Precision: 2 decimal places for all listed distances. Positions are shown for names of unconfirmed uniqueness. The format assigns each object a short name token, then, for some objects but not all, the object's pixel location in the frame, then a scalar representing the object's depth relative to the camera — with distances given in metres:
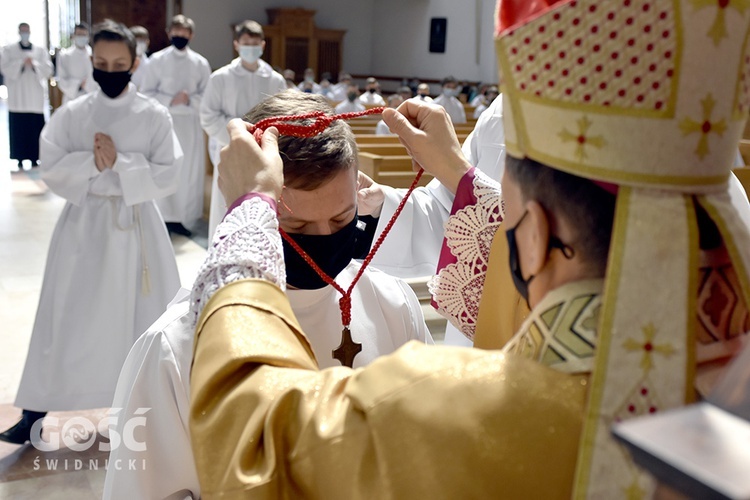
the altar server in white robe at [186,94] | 8.56
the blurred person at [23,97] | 11.70
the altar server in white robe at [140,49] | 11.30
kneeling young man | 1.76
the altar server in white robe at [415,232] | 2.63
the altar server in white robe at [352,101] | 12.77
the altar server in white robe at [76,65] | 12.64
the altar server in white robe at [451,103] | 13.81
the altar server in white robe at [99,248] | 3.98
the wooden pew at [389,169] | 5.58
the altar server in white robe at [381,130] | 10.53
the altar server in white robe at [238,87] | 7.48
